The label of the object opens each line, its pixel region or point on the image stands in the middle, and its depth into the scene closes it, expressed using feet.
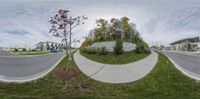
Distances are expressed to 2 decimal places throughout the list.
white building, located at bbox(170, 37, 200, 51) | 82.35
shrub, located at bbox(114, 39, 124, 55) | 28.20
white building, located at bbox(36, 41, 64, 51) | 70.09
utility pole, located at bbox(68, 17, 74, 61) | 22.88
